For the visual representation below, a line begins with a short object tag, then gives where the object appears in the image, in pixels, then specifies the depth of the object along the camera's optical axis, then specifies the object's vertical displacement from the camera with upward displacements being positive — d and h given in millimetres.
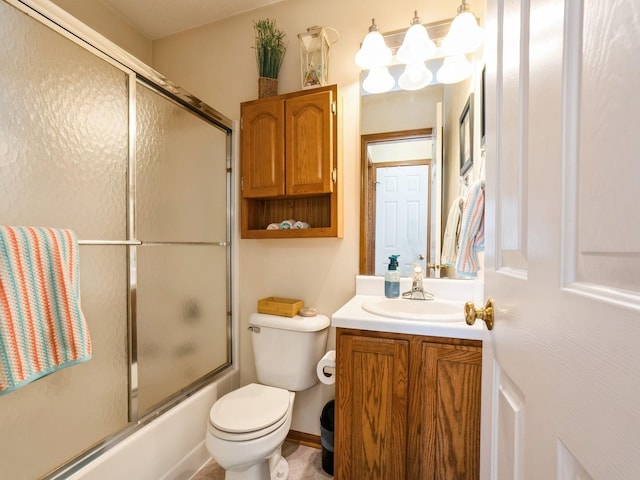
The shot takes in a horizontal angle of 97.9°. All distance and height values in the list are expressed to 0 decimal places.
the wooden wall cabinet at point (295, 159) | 1479 +421
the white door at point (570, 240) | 248 -4
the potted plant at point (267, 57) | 1651 +1063
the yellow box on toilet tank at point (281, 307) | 1536 -398
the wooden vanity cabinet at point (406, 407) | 1009 -650
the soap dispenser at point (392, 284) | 1428 -245
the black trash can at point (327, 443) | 1395 -1043
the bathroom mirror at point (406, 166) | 1448 +375
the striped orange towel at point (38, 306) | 780 -215
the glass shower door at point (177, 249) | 1295 -75
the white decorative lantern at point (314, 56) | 1538 +1008
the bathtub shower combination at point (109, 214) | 917 +86
